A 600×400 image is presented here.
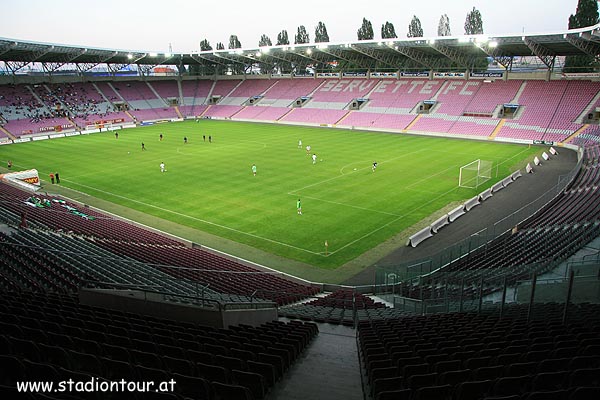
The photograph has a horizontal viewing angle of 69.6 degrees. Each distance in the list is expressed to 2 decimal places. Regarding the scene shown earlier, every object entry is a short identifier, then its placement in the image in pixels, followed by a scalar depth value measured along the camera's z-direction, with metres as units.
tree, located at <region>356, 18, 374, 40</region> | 108.52
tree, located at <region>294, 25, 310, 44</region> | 122.44
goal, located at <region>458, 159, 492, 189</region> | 35.43
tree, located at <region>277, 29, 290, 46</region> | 127.94
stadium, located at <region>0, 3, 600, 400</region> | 6.09
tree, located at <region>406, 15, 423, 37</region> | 111.19
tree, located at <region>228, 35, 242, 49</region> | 135.50
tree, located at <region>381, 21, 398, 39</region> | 112.12
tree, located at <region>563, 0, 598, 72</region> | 77.31
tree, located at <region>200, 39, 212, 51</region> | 129.12
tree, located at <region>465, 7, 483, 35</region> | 105.00
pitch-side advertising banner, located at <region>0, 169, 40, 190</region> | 35.88
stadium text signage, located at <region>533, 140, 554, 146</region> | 52.77
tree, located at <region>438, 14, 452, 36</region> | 115.93
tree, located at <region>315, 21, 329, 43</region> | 118.69
